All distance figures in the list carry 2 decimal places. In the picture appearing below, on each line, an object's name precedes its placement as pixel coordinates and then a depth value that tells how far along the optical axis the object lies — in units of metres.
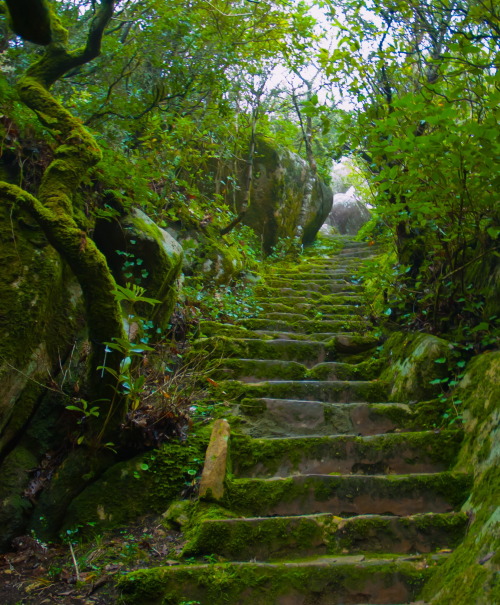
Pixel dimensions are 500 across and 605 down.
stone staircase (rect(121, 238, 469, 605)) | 2.10
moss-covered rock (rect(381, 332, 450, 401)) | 3.60
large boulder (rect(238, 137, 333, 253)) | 9.87
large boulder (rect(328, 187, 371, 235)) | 17.98
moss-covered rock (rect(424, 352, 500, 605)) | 1.75
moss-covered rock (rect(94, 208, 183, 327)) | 4.20
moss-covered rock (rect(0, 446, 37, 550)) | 2.57
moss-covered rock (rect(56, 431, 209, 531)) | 2.78
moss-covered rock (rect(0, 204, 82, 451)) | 2.72
